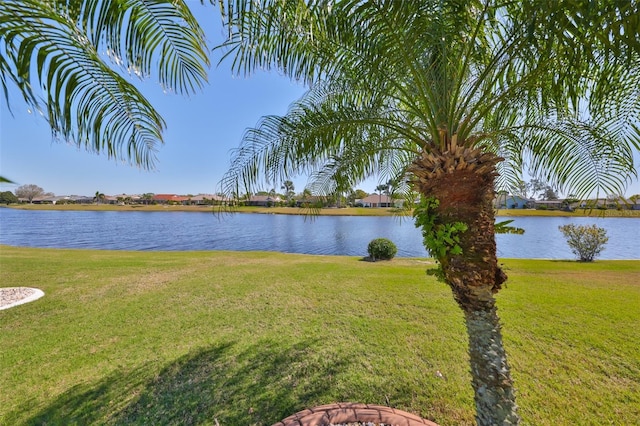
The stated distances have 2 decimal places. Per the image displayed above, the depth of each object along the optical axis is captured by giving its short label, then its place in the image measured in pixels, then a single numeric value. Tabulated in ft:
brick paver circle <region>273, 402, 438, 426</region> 6.87
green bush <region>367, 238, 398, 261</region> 37.99
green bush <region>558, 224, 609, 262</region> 38.03
